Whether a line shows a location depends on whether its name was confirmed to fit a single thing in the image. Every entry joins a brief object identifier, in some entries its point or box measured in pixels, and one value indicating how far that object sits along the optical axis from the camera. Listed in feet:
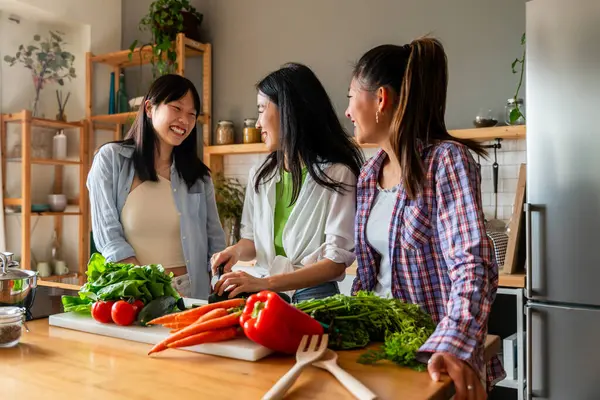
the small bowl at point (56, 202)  14.66
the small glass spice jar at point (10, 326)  4.03
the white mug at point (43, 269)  14.44
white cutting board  3.87
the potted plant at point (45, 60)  14.65
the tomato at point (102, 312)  4.61
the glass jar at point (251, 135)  13.59
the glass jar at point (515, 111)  10.48
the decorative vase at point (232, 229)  13.34
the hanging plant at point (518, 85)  10.47
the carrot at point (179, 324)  4.26
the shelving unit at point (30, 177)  13.73
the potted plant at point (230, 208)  13.42
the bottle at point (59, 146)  14.98
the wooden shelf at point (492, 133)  10.42
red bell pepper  3.79
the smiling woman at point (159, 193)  7.39
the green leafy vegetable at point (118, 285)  4.74
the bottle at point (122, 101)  15.67
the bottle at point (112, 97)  15.75
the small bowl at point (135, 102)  14.86
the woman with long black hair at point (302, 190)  5.64
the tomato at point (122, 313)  4.53
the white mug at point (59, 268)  14.83
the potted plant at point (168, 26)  14.15
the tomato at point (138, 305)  4.65
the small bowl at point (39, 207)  14.21
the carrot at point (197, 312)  4.31
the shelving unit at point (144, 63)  14.24
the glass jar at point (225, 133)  14.20
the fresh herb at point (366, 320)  4.02
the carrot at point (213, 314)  4.14
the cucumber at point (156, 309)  4.55
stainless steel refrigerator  8.20
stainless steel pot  4.86
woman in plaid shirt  4.01
